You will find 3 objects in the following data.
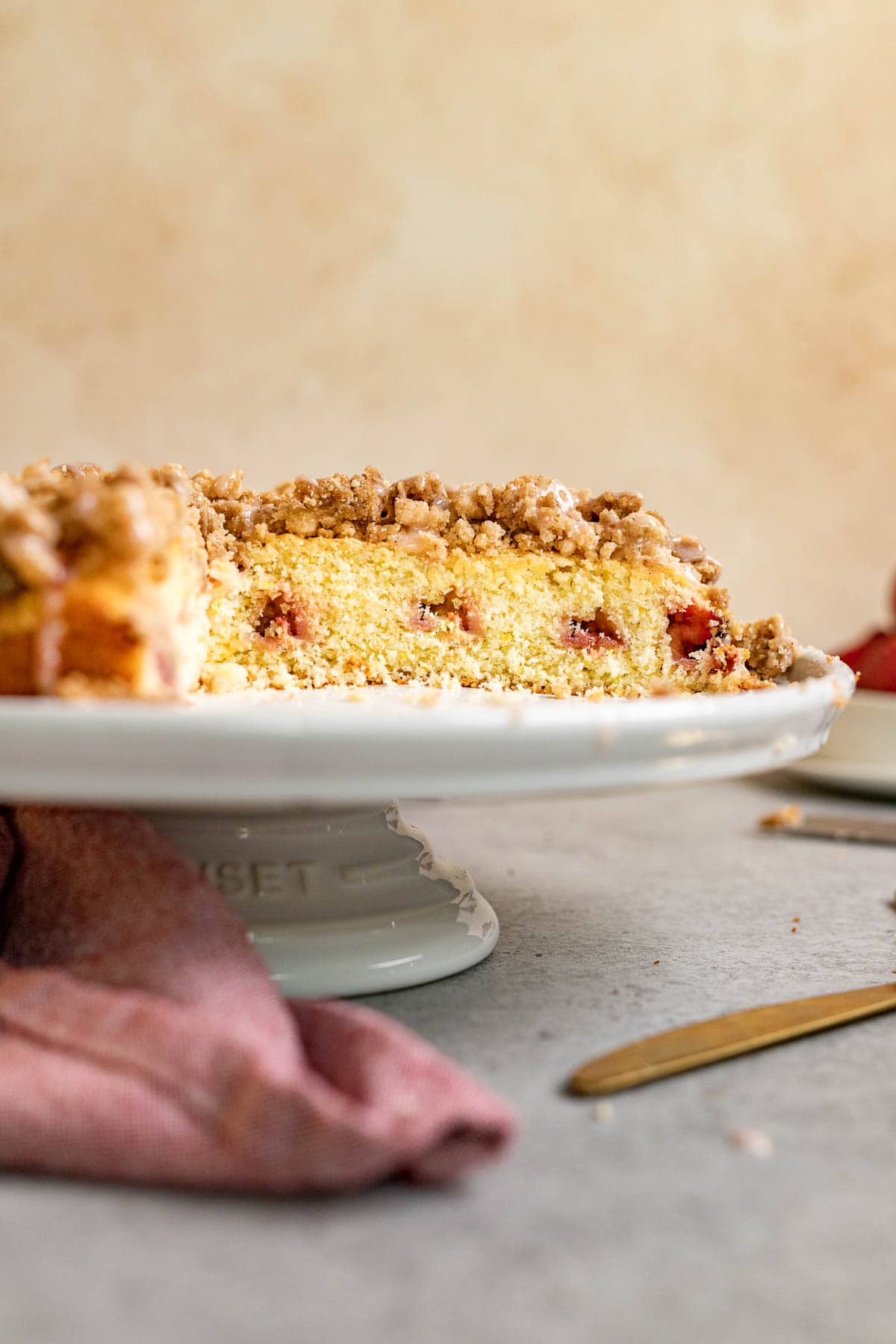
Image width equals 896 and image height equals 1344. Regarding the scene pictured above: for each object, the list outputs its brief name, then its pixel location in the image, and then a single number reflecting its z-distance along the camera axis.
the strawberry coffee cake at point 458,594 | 0.84
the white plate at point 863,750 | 1.02
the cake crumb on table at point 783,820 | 0.96
